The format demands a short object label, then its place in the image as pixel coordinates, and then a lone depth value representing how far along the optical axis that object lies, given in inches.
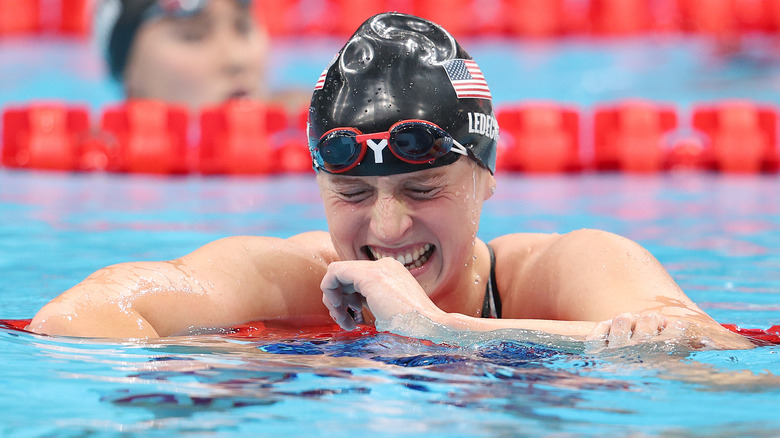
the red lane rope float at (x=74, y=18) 710.5
